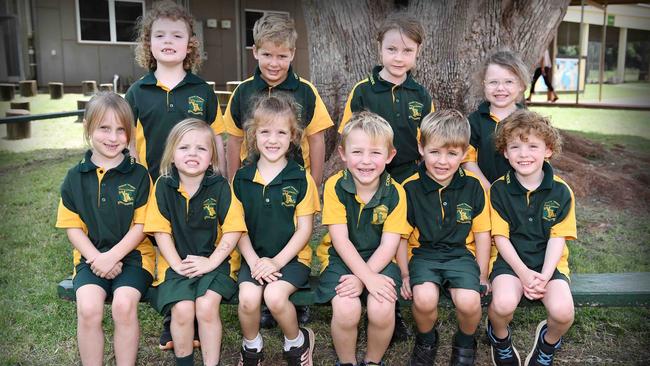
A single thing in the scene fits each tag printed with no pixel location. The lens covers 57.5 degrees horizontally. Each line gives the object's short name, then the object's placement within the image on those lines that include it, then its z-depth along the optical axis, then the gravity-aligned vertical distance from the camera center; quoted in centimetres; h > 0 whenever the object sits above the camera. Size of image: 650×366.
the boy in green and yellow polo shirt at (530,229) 277 -70
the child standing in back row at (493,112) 326 -15
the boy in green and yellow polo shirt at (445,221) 283 -67
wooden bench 278 -98
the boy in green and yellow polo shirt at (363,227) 271 -68
